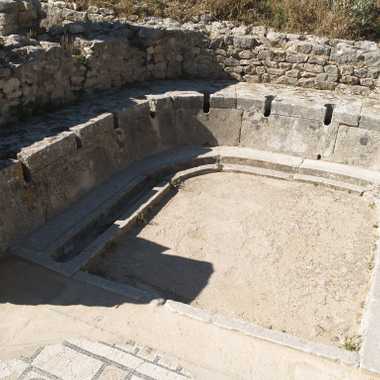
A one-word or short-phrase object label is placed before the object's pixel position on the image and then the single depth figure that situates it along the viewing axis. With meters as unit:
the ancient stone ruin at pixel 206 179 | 4.95
